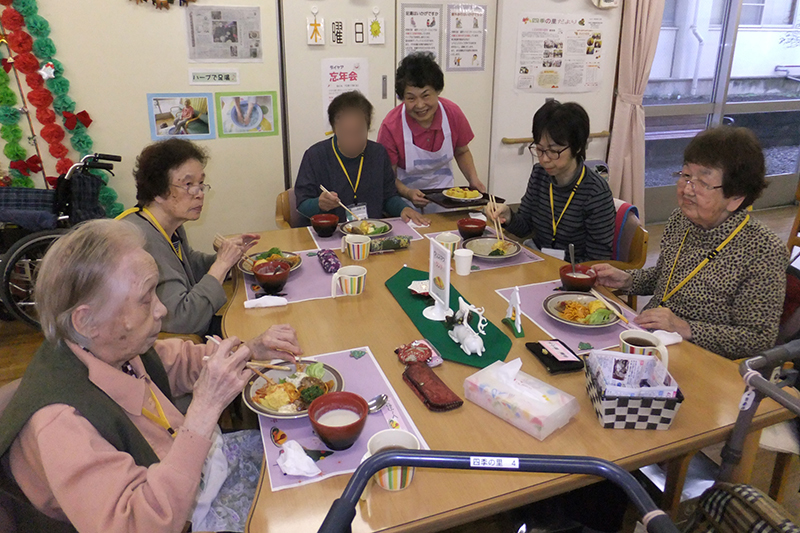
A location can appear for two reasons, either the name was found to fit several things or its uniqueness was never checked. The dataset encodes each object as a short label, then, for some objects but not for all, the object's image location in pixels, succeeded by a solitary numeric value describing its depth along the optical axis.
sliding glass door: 5.14
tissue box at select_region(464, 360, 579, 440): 1.20
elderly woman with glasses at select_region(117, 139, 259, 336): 1.82
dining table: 1.04
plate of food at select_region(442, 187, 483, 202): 2.77
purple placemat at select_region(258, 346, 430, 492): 1.13
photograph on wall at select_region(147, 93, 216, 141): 3.62
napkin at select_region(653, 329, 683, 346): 1.59
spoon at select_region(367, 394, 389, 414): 1.30
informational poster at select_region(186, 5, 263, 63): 3.54
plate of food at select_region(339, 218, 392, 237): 2.51
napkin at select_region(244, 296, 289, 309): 1.83
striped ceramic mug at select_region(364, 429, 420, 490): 1.05
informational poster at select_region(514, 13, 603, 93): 4.35
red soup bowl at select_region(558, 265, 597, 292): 1.87
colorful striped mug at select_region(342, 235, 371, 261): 2.21
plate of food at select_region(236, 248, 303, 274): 2.13
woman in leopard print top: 1.66
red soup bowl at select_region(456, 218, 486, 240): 2.44
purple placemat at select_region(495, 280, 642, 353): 1.61
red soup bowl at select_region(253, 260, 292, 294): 1.89
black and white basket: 1.21
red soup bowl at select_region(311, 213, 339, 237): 2.47
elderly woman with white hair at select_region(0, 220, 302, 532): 0.97
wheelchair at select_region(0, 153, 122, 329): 3.14
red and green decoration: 3.21
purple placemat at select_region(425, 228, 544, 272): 2.20
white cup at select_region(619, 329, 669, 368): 1.40
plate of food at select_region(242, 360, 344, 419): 1.29
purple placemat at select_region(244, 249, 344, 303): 1.93
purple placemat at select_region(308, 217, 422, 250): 2.46
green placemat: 1.52
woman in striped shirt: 2.34
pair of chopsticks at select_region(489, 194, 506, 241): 2.35
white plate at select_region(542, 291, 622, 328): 1.74
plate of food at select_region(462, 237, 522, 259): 2.24
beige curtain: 4.56
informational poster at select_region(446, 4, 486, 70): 4.11
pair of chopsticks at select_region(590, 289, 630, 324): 1.69
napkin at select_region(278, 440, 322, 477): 1.10
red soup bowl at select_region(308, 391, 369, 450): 1.14
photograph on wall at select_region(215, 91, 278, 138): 3.75
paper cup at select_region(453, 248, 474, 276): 2.08
